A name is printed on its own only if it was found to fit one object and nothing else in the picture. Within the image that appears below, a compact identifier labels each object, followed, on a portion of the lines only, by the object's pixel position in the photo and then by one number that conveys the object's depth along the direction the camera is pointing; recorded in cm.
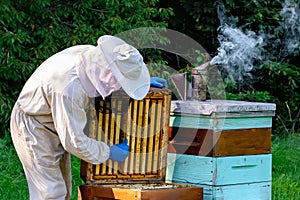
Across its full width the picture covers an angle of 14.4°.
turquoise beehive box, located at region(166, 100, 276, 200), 611
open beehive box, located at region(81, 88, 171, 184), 601
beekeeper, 567
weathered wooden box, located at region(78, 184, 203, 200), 566
